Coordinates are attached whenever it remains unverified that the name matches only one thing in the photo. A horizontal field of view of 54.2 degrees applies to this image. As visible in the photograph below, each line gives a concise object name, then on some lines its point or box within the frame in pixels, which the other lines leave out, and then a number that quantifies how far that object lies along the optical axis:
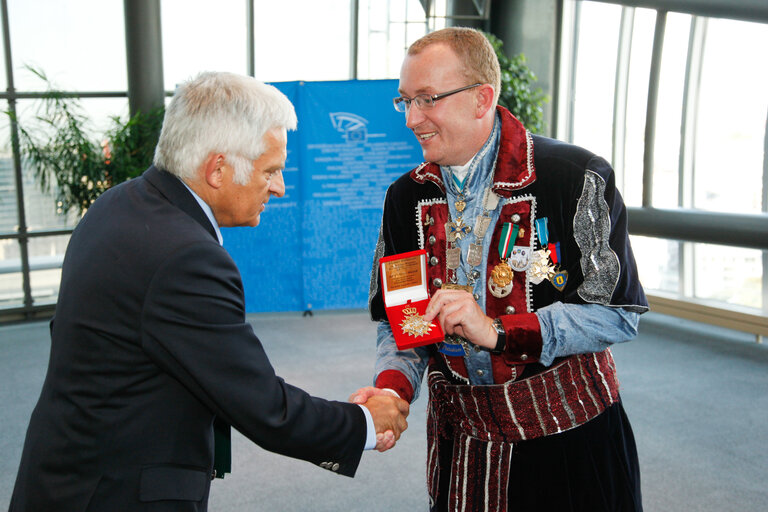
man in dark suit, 1.57
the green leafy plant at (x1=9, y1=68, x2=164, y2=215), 7.39
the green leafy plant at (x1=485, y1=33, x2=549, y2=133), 8.08
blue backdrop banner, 7.57
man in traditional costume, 1.88
